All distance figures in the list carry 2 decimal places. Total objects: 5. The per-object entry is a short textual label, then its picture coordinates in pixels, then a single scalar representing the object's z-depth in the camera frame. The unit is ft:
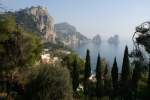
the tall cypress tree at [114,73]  161.12
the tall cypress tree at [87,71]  172.55
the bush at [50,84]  73.61
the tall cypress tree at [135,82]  129.51
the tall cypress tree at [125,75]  140.95
